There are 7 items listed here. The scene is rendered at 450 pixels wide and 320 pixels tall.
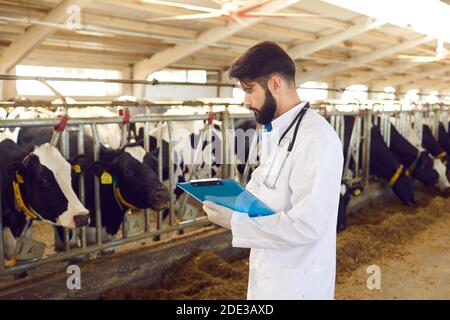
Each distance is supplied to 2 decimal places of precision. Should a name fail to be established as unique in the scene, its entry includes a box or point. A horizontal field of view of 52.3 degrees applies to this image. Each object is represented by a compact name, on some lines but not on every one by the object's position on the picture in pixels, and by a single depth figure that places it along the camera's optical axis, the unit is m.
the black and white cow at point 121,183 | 3.54
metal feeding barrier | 3.31
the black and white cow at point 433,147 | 7.68
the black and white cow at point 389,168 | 6.44
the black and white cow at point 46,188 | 3.04
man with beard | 1.66
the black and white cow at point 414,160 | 6.93
